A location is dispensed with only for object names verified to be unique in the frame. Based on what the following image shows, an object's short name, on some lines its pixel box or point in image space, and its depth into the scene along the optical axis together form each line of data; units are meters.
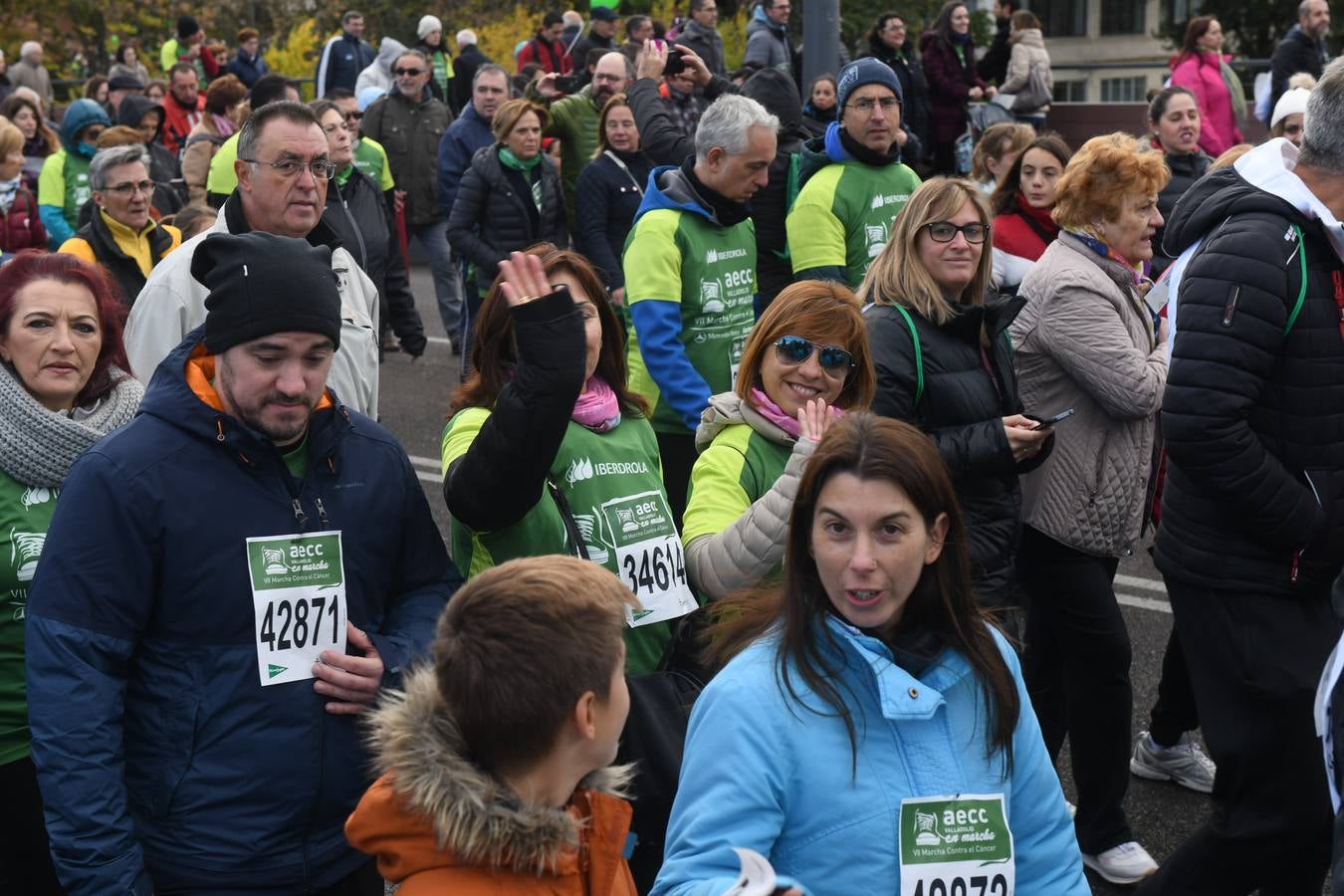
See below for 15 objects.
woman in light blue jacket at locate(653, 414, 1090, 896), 2.48
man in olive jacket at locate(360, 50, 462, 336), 13.04
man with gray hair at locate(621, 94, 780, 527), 5.77
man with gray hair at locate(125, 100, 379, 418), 4.38
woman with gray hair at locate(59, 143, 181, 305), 6.88
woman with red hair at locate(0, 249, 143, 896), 3.45
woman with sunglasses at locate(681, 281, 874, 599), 3.80
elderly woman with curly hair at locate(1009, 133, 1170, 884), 4.64
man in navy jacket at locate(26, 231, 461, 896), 2.85
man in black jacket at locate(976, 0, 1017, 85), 16.34
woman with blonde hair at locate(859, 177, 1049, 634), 4.11
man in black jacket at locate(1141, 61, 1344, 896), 3.64
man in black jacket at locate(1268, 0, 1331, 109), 14.07
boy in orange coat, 2.31
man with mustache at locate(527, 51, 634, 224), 10.30
